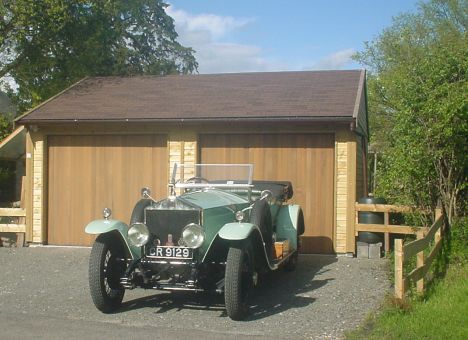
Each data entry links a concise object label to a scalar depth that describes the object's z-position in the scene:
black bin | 11.96
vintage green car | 7.51
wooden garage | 12.39
